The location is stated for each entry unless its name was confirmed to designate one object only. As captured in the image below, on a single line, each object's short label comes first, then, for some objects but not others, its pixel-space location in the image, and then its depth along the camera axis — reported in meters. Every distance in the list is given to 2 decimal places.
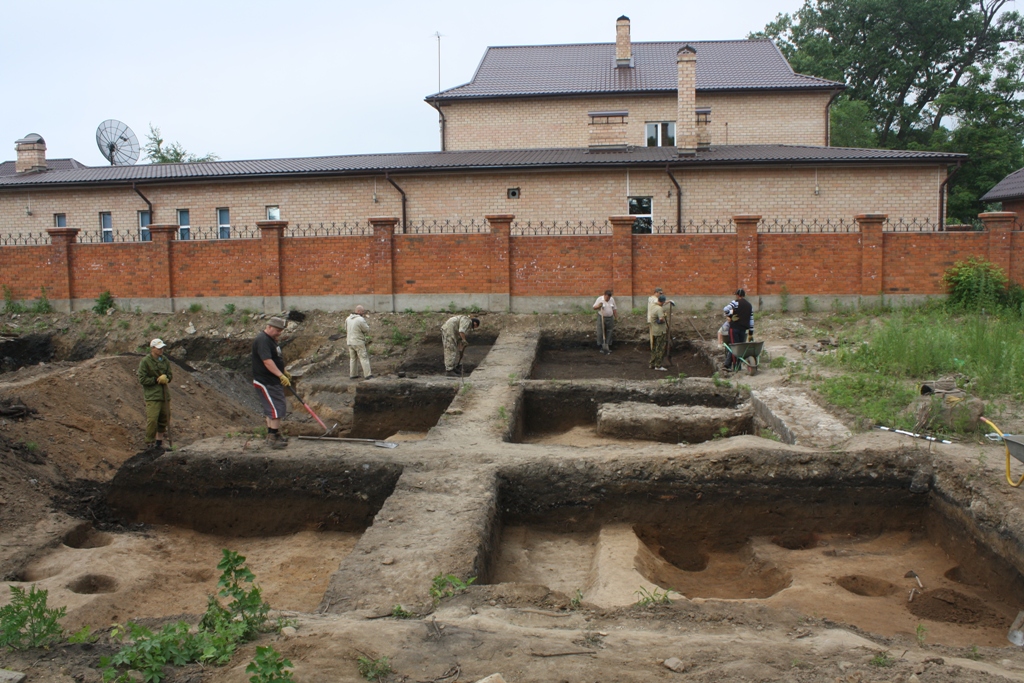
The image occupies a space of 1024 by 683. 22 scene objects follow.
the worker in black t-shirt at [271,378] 7.90
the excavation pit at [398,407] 11.10
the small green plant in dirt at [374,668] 3.40
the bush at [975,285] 15.17
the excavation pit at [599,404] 9.57
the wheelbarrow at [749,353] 11.54
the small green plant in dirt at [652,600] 4.36
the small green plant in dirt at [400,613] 4.24
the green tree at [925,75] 30.66
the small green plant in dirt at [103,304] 17.14
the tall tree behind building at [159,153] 39.84
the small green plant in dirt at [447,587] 4.44
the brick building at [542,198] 16.56
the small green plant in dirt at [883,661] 3.46
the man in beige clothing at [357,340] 12.78
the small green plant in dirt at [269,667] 3.09
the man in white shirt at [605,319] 14.86
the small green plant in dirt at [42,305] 17.30
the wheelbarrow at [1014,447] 5.34
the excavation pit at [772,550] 5.14
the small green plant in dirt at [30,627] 3.72
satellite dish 25.87
